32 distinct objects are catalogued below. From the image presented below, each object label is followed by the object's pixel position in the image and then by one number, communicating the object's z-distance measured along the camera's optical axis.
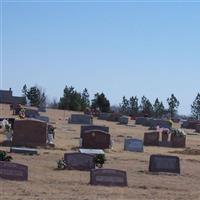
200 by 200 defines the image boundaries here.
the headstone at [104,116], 80.09
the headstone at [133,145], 32.56
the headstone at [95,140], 32.47
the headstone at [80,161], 19.94
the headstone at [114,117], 78.72
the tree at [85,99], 111.33
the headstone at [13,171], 15.86
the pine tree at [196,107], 136.25
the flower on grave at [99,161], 20.60
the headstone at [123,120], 72.62
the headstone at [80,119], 63.25
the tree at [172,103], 130.75
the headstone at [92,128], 35.06
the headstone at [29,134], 31.47
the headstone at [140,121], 74.54
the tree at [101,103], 107.12
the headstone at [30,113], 58.68
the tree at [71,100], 107.77
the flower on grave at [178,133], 40.72
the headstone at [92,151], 23.08
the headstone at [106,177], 15.91
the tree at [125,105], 133.25
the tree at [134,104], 128.88
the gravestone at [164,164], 20.83
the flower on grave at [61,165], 19.94
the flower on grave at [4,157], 18.53
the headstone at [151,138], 40.47
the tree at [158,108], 125.06
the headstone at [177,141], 40.69
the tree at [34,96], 111.94
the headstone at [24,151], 24.98
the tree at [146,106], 124.62
